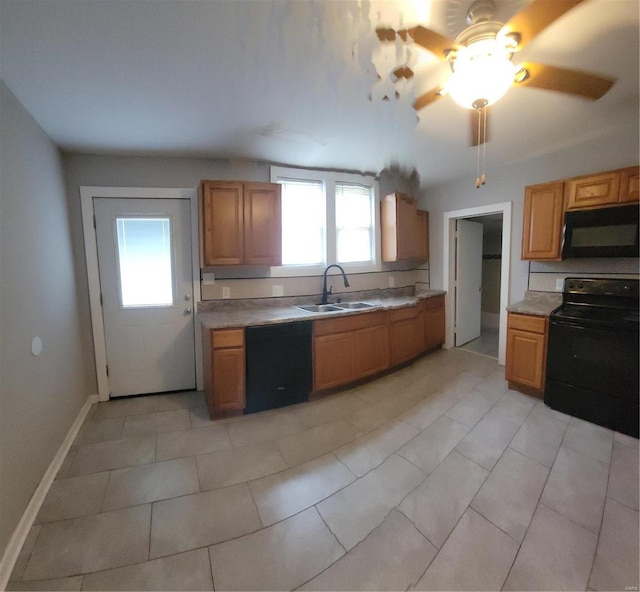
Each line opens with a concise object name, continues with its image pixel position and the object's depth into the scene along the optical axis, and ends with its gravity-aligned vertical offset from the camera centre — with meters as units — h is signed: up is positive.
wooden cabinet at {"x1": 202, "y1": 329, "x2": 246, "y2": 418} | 2.07 -0.81
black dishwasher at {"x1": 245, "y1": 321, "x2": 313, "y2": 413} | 2.17 -0.83
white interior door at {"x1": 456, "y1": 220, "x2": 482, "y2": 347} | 3.64 -0.22
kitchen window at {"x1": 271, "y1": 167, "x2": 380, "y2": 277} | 2.92 +0.52
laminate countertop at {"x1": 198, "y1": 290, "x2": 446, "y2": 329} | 2.12 -0.43
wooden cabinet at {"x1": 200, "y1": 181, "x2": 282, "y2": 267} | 2.29 +0.38
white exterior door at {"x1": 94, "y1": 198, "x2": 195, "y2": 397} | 2.41 -0.21
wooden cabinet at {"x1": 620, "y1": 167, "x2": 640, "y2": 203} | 1.83 +0.53
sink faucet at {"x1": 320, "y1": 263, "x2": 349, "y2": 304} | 2.92 -0.21
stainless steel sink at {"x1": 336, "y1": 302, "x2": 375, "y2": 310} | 2.83 -0.44
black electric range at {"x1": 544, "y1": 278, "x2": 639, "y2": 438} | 1.72 -0.65
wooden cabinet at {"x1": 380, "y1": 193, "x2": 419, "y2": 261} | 3.25 +0.48
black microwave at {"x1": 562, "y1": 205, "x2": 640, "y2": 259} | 1.80 +0.21
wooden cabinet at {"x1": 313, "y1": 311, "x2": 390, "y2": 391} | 2.42 -0.80
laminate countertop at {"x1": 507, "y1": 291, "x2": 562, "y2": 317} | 2.35 -0.41
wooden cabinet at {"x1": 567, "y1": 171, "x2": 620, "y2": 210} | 1.95 +0.55
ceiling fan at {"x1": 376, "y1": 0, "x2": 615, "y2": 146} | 0.95 +0.85
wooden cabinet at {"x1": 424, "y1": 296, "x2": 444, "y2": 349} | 3.44 -0.80
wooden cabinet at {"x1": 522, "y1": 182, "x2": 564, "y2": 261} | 2.32 +0.36
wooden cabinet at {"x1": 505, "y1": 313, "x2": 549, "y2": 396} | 2.31 -0.80
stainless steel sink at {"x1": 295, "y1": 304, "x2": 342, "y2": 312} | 2.86 -0.45
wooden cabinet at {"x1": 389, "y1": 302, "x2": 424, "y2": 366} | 2.93 -0.79
